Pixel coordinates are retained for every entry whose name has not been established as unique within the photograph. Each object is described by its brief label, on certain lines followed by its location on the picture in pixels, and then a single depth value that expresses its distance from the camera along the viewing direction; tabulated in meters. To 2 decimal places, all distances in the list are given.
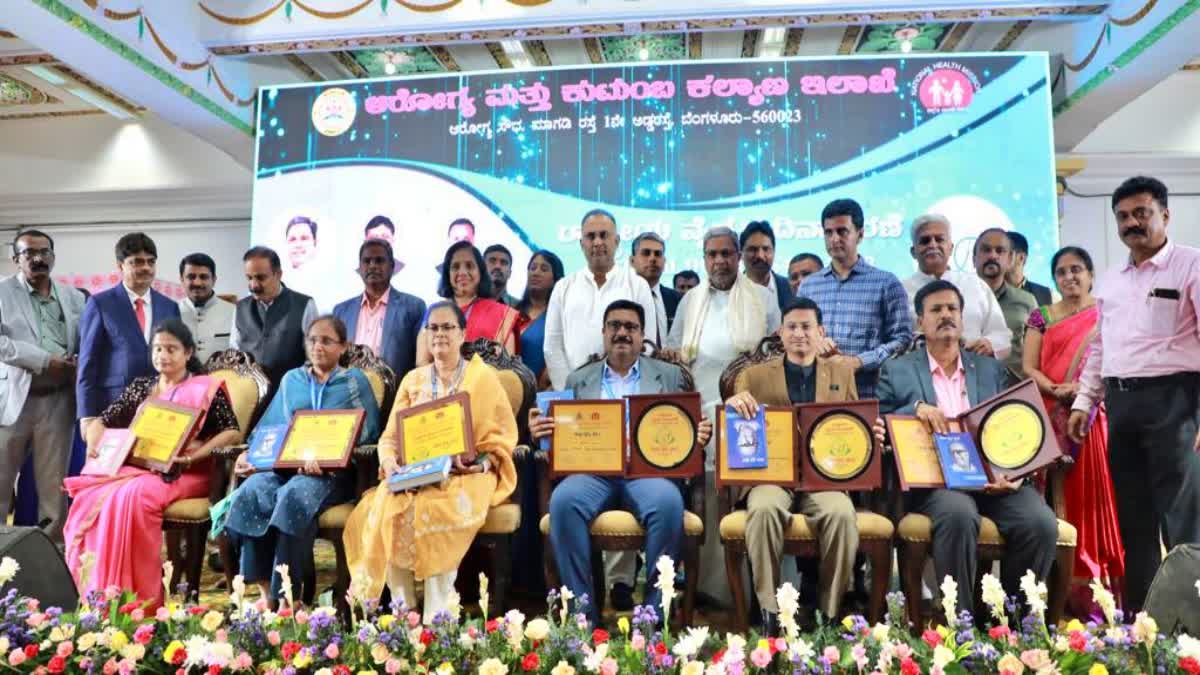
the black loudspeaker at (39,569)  1.81
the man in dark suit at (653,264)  4.20
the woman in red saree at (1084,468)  3.35
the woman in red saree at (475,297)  3.86
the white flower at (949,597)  1.32
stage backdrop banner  6.17
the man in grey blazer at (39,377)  4.11
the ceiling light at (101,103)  8.23
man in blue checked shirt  3.52
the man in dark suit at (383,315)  3.98
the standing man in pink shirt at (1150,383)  2.79
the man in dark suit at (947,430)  2.69
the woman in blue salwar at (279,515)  2.99
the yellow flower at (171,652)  1.41
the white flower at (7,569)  1.44
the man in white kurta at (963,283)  3.87
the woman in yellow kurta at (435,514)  2.88
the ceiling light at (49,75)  7.63
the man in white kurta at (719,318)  3.74
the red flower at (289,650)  1.44
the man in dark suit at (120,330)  3.84
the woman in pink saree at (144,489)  3.08
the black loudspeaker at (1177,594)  1.53
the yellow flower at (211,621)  1.46
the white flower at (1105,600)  1.28
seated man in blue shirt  2.84
